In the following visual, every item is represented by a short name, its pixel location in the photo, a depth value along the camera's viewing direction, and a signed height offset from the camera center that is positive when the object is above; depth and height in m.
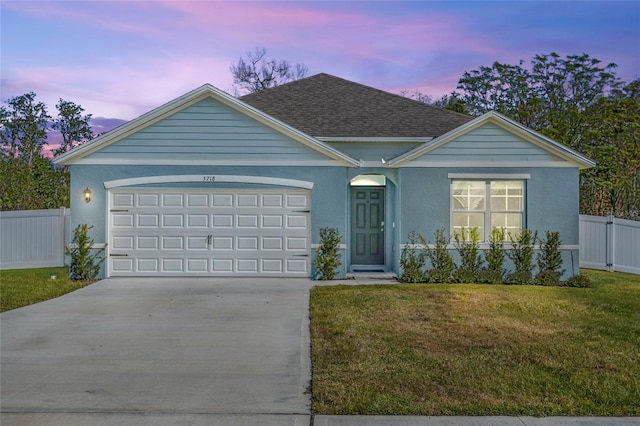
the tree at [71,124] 23.09 +4.09
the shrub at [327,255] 12.24 -1.09
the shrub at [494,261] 12.16 -1.24
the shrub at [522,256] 12.18 -1.12
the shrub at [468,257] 12.19 -1.13
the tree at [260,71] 33.84 +9.57
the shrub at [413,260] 12.10 -1.21
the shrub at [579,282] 11.83 -1.69
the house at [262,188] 12.37 +0.58
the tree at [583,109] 18.20 +5.00
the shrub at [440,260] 12.16 -1.22
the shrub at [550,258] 12.28 -1.17
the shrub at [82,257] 12.02 -1.11
